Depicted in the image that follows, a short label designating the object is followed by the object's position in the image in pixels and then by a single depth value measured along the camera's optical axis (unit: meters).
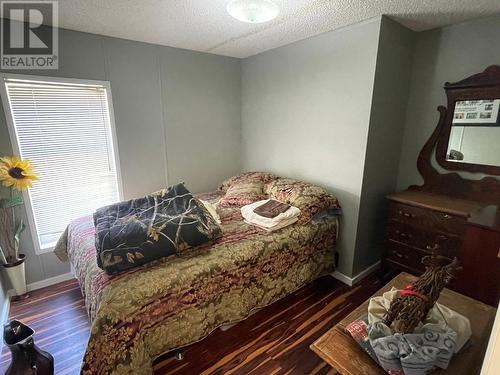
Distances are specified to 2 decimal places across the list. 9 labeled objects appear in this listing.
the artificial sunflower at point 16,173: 2.02
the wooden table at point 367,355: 0.97
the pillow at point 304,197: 2.34
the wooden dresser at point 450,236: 1.75
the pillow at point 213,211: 2.21
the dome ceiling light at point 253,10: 1.53
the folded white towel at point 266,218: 2.17
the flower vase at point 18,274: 2.22
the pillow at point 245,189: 2.70
